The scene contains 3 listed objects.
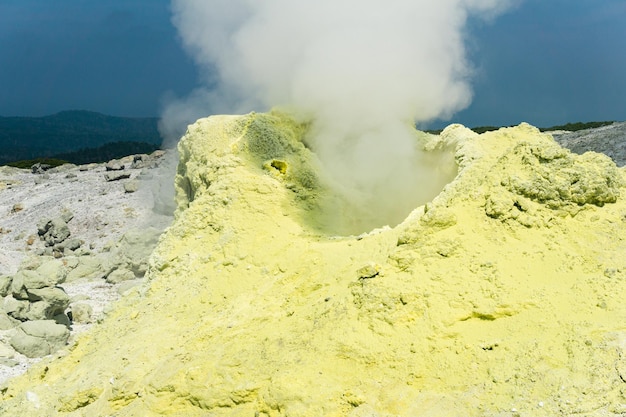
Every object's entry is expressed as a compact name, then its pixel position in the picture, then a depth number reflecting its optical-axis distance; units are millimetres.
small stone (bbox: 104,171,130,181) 28941
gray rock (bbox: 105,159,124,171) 32812
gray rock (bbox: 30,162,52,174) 39094
